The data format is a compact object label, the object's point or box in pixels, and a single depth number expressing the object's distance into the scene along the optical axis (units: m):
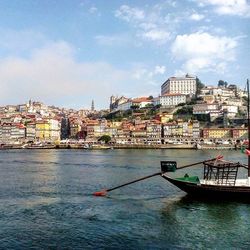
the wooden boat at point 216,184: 24.06
